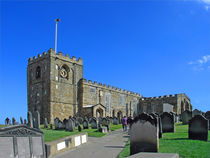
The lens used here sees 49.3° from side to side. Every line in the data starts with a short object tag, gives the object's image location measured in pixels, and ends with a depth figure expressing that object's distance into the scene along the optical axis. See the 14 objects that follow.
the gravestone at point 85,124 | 22.68
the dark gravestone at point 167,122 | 15.34
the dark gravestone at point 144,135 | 8.41
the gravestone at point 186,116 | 21.14
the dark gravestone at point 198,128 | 10.94
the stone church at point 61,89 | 34.00
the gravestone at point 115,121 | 28.71
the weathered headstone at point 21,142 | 7.05
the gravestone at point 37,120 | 13.95
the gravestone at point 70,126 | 19.12
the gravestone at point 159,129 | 12.50
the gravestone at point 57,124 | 22.48
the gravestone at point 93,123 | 23.00
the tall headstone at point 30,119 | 13.72
